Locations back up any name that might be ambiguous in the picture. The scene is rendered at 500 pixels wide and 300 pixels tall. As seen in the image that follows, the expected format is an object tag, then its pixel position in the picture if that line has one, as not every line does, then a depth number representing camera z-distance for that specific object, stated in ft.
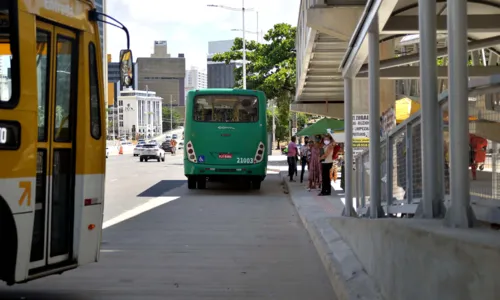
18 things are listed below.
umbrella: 87.81
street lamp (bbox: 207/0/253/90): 134.00
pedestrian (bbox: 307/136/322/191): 69.72
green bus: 68.23
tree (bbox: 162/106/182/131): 628.69
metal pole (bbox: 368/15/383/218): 26.35
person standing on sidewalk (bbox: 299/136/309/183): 84.48
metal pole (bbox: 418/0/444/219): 18.86
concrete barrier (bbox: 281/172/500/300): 12.19
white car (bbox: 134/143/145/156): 195.58
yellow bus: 17.75
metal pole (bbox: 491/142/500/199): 17.12
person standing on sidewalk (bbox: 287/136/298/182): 86.07
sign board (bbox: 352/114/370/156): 54.75
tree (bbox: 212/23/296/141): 128.98
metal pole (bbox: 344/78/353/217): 38.04
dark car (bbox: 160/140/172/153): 258.65
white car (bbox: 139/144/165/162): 171.53
